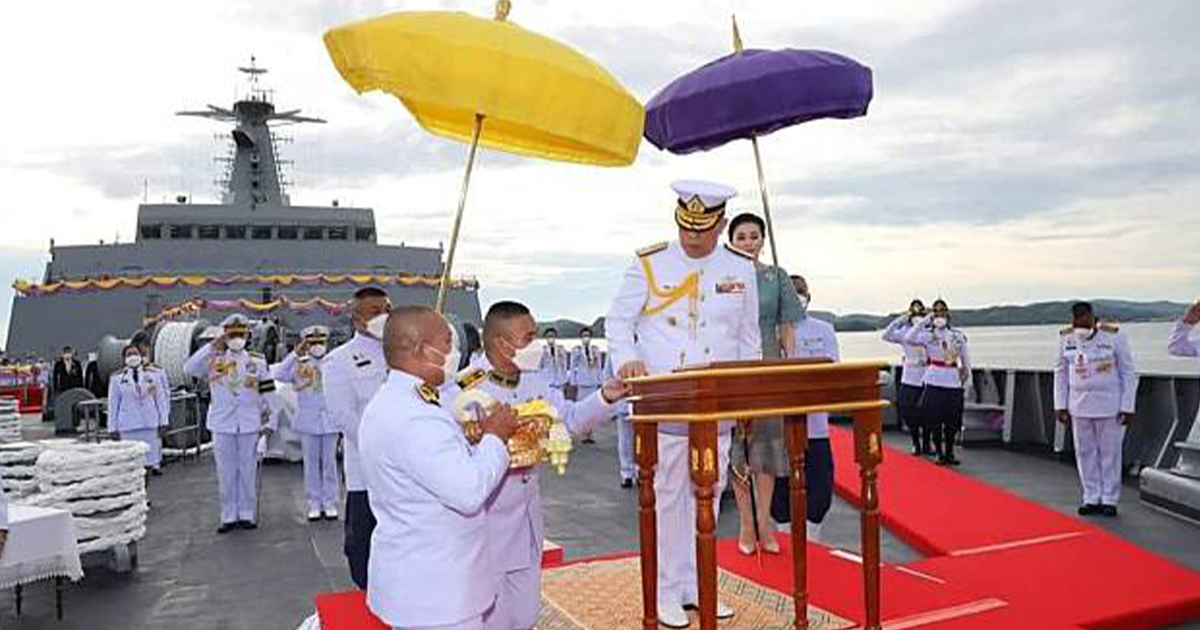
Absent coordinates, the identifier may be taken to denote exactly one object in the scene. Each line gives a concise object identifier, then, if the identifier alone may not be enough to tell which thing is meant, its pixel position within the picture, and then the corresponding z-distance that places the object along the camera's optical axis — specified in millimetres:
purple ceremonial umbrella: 4855
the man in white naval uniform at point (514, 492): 3734
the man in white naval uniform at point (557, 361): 16688
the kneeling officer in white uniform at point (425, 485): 2762
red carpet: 4516
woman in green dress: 5395
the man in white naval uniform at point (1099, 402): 7973
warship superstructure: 28281
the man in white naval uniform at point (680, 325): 4176
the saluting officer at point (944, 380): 11031
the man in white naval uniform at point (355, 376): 5168
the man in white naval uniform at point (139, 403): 11570
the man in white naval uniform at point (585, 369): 17016
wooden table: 3359
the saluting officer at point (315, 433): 8992
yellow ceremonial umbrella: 3672
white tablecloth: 5266
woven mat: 4352
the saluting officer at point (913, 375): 11602
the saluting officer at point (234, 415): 8555
